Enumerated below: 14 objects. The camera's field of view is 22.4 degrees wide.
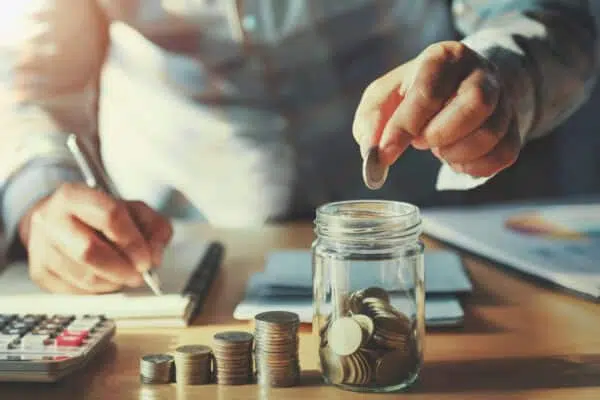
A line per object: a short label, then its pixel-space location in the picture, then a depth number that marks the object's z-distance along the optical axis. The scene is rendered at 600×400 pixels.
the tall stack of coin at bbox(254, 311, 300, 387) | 0.84
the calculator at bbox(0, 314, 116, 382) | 0.84
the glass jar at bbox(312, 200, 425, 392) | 0.82
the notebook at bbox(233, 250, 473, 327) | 0.95
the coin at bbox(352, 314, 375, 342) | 0.82
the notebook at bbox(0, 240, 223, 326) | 0.96
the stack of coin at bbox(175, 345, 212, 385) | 0.84
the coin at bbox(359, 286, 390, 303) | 0.84
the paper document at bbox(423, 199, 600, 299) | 1.05
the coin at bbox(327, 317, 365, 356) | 0.82
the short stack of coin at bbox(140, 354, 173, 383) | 0.85
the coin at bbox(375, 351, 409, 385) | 0.82
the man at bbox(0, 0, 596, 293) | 1.17
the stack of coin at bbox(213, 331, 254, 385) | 0.84
